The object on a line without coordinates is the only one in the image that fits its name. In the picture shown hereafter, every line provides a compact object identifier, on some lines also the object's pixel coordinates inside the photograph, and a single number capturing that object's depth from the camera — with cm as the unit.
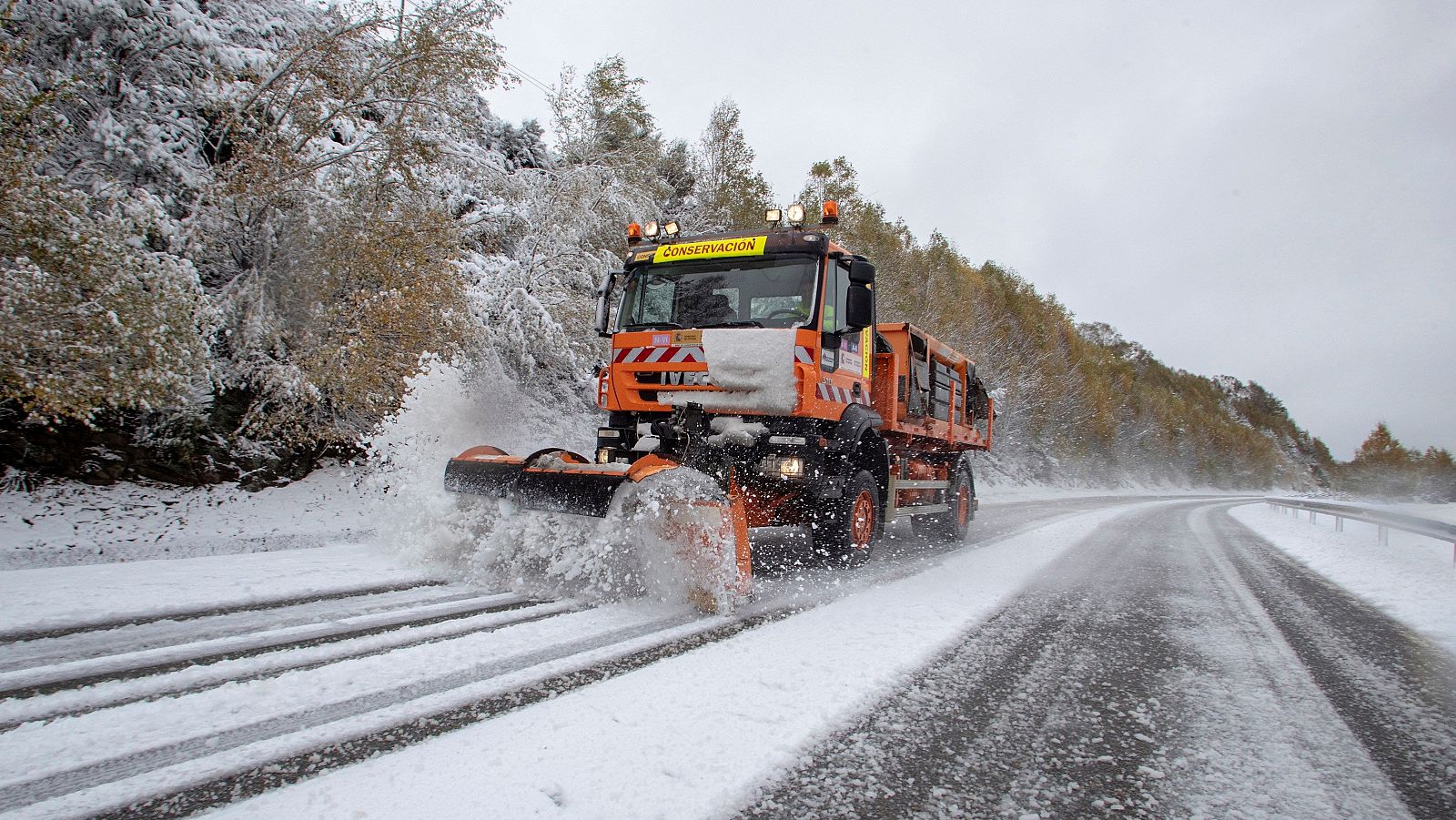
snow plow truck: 551
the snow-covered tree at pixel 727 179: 2377
